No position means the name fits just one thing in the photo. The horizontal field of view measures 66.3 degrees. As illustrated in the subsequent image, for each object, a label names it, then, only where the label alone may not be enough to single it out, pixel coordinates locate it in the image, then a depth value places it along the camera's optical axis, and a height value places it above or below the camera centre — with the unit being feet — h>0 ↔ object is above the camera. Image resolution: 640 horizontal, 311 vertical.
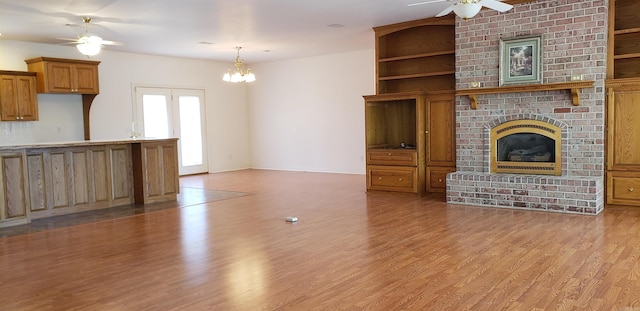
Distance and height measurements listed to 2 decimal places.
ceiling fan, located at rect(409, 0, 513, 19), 14.39 +3.62
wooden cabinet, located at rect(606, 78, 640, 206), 19.51 -0.63
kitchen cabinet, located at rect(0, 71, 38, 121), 25.96 +2.53
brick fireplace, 19.44 +0.86
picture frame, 20.67 +2.92
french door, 33.99 +1.35
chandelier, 32.13 +3.97
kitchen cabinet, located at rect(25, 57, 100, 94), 27.09 +3.82
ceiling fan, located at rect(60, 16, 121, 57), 21.74 +4.34
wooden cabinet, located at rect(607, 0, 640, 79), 20.47 +3.59
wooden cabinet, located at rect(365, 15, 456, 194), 24.25 +1.23
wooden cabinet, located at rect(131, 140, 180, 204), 23.31 -1.56
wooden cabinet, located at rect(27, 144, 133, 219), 20.20 -1.65
